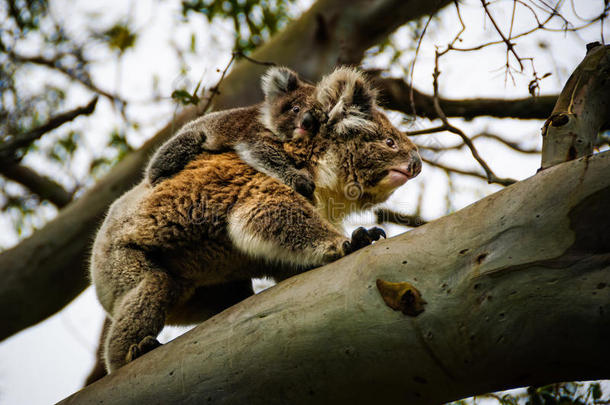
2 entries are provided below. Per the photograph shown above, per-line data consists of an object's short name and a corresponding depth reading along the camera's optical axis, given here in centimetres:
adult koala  617
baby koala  716
